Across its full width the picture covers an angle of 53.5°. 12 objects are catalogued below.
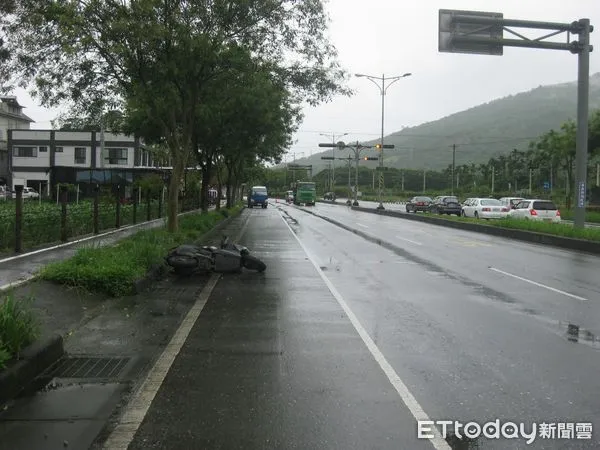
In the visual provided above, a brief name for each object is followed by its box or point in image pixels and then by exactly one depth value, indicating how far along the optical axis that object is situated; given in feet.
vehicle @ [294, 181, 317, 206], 231.50
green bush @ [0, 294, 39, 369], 16.89
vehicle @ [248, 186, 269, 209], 214.90
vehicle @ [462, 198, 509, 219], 115.55
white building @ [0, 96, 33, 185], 238.68
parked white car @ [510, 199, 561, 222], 98.99
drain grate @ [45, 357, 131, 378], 18.26
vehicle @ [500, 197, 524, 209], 112.31
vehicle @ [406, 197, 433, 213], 168.18
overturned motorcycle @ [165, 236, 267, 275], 38.53
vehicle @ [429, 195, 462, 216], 148.15
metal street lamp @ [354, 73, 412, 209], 147.14
